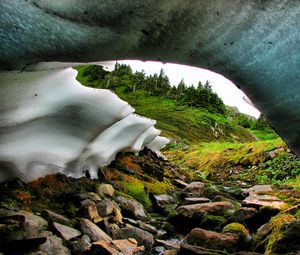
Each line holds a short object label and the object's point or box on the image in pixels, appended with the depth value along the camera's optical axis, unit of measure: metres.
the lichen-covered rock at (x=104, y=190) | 2.78
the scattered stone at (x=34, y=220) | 1.79
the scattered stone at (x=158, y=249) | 2.21
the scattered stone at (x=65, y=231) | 1.81
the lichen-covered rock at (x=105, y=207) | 2.35
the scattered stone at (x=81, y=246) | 1.77
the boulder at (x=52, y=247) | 1.64
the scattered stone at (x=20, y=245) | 1.55
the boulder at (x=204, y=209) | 2.86
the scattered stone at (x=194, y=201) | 3.29
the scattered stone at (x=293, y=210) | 2.34
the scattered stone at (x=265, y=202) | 2.78
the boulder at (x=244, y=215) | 2.65
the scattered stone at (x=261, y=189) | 3.71
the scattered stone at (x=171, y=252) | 2.11
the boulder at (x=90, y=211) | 2.19
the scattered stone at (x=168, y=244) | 2.30
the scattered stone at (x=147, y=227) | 2.50
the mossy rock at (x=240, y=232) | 2.25
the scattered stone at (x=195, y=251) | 2.05
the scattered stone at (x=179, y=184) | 4.54
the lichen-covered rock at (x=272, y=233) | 1.94
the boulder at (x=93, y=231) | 1.96
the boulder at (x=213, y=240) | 2.20
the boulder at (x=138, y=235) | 2.23
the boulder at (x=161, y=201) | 3.31
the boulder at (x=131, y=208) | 2.75
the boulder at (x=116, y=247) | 1.77
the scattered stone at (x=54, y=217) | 1.94
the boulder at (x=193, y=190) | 3.95
